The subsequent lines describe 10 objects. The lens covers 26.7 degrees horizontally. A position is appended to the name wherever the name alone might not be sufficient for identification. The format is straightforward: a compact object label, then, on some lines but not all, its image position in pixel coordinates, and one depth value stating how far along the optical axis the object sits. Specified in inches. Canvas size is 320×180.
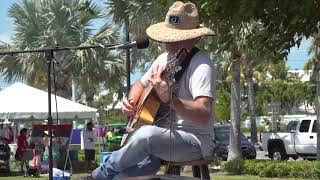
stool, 155.8
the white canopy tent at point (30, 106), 826.2
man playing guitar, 150.9
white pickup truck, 1003.3
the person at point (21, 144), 842.8
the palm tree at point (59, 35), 1057.1
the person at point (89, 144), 839.1
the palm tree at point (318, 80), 781.1
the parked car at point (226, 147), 1065.3
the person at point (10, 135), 959.2
